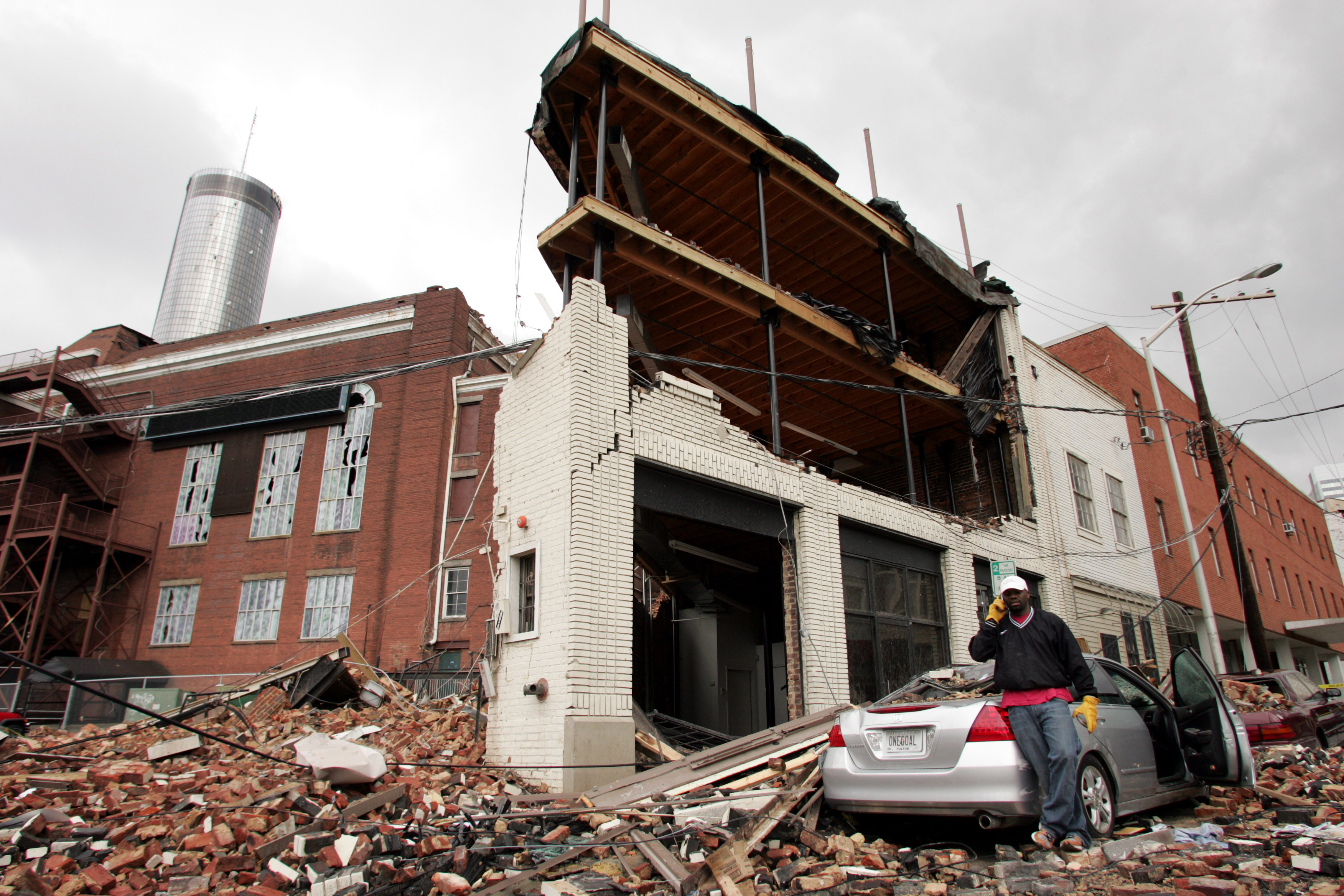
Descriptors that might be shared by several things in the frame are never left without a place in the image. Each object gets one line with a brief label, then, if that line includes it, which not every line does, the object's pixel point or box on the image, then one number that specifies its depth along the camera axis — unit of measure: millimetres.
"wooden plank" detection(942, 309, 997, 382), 16453
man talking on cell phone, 4816
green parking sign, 13016
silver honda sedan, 5023
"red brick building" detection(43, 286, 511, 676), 22969
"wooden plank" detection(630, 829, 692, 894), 4645
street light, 16125
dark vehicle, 9328
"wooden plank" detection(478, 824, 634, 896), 4646
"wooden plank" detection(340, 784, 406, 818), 6230
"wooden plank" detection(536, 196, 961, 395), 10016
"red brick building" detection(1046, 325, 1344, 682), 22719
